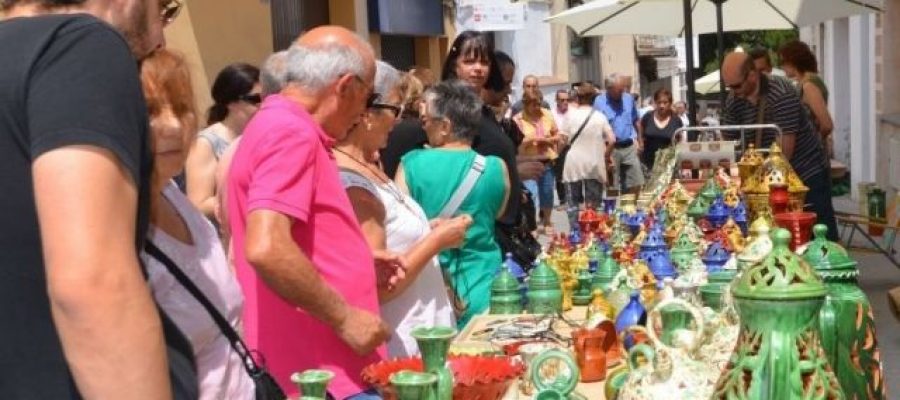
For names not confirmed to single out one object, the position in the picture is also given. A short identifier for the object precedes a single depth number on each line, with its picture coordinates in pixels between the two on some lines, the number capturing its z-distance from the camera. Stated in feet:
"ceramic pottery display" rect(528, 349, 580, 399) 7.22
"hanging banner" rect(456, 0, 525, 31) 50.06
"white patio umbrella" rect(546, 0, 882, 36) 34.27
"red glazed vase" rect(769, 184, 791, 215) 14.11
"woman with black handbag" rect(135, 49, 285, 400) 6.62
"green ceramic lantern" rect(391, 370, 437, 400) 6.49
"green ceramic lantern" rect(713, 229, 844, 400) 5.55
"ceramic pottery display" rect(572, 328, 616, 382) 9.55
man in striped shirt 22.59
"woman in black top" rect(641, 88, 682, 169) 46.19
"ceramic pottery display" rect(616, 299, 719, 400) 7.14
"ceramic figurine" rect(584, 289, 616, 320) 11.19
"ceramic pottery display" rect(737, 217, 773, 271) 9.77
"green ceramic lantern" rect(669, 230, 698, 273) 12.58
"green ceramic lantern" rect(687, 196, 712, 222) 16.51
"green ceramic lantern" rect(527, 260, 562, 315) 12.78
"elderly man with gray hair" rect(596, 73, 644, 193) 44.60
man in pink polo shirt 8.79
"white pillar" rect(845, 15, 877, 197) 52.08
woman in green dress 14.16
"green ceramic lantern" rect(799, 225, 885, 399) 6.95
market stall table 9.20
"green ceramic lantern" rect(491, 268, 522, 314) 13.20
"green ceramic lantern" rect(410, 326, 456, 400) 7.00
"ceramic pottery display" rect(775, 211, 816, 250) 9.91
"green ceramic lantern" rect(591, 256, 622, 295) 12.84
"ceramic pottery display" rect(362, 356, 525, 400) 7.75
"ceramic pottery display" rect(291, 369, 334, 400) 6.33
